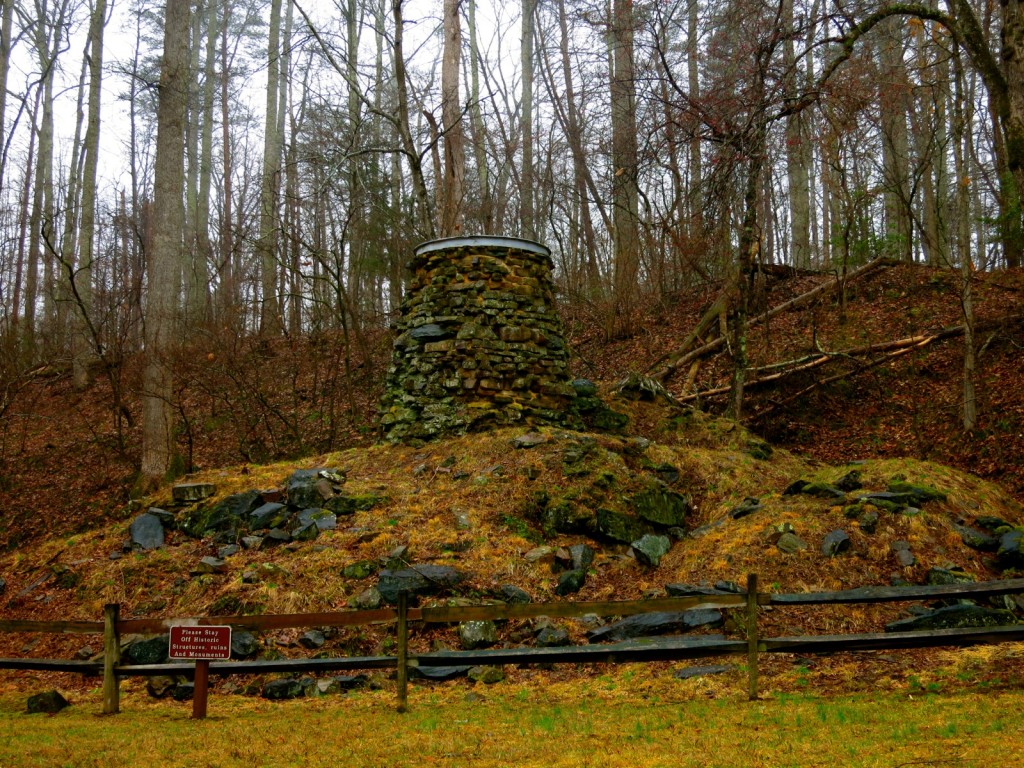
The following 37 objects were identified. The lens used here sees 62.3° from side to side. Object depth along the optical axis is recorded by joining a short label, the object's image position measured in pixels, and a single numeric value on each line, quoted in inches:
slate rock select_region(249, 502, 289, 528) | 383.2
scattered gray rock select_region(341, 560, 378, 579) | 332.2
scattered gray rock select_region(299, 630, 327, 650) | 297.6
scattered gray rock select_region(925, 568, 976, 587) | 296.0
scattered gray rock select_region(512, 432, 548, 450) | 416.8
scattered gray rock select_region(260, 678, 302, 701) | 269.7
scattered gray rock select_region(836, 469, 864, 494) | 369.4
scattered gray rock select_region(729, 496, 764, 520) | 365.1
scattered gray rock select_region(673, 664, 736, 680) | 262.4
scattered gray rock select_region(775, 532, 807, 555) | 324.2
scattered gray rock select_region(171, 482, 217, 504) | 414.3
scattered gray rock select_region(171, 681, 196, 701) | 273.0
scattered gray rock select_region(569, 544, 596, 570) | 341.7
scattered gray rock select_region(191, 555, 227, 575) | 344.7
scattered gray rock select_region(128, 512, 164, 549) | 383.9
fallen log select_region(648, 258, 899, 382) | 621.0
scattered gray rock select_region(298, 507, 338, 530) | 371.4
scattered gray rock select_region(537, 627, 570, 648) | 287.1
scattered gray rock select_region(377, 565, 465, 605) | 318.0
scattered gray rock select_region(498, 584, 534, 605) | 315.3
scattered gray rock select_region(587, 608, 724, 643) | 288.2
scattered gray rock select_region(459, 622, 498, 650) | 295.0
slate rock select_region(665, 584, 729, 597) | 304.0
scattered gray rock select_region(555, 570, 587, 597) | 326.0
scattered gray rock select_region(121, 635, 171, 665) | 293.1
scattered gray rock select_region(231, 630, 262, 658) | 292.8
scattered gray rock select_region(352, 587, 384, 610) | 313.3
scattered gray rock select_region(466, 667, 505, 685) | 271.4
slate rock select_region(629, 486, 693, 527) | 376.5
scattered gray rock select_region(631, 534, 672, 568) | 347.6
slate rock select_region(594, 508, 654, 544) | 364.2
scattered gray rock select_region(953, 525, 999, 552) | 322.7
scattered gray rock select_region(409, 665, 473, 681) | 274.7
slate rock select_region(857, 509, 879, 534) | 328.8
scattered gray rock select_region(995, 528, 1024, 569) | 309.6
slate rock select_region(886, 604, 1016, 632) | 274.8
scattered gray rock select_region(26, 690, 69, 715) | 258.2
